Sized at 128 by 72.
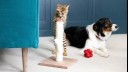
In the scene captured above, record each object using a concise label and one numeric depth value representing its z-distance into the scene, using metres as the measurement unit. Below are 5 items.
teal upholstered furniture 1.73
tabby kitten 2.31
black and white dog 2.54
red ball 2.39
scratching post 2.15
